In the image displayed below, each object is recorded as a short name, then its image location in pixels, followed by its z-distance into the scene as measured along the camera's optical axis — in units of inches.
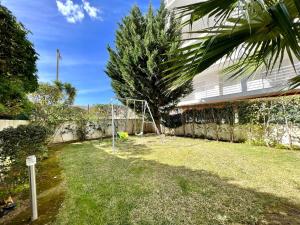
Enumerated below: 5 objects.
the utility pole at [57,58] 784.3
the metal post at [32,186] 105.7
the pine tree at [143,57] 413.6
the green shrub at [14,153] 133.2
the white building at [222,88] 389.2
